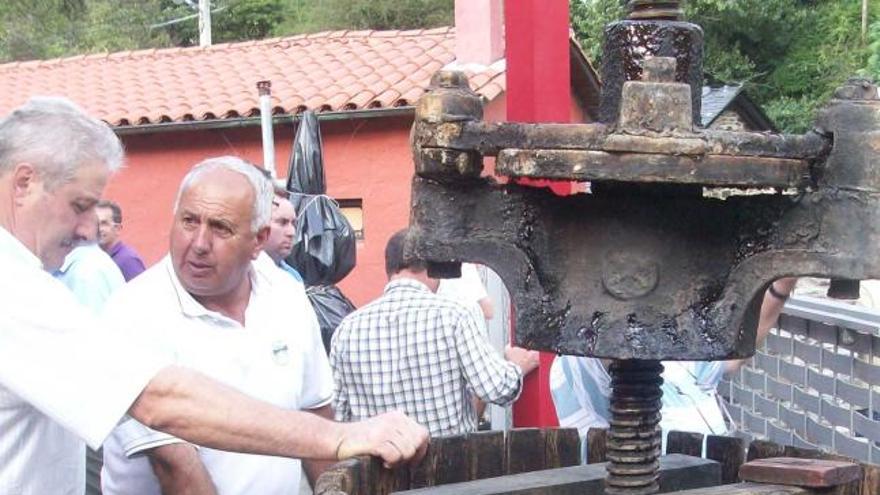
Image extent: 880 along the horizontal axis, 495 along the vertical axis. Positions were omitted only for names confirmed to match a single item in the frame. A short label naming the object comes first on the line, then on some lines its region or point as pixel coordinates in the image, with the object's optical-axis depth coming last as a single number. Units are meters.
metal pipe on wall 8.63
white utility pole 29.73
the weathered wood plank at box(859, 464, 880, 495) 2.32
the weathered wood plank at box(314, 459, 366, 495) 2.16
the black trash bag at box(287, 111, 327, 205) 7.80
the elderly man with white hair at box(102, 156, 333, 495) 3.02
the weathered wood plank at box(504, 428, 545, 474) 2.76
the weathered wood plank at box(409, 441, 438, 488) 2.61
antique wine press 1.83
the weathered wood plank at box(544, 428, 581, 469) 2.81
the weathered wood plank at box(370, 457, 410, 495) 2.33
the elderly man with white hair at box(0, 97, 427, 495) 2.21
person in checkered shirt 4.17
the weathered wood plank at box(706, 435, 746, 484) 2.71
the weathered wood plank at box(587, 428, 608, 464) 2.84
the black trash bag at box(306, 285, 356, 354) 6.07
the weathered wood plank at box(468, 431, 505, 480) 2.72
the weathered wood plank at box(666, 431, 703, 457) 2.83
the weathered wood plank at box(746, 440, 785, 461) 2.62
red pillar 3.86
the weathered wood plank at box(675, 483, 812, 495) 2.08
